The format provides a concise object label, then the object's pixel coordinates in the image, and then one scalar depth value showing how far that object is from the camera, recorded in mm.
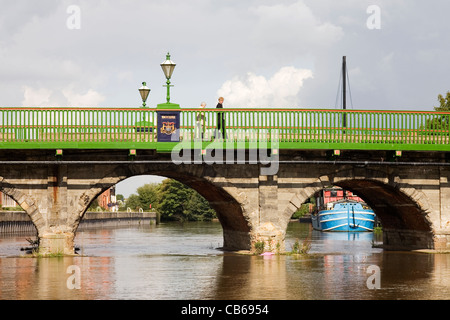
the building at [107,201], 136000
